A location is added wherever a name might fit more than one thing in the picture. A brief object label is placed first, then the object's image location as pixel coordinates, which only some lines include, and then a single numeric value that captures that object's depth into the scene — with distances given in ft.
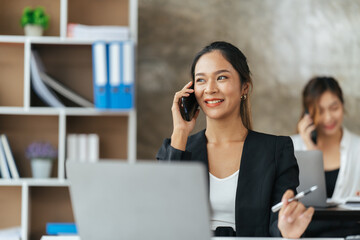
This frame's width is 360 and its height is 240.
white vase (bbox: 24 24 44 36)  11.57
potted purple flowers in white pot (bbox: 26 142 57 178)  11.51
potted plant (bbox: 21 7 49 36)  11.53
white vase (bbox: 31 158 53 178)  11.51
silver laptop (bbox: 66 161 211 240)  3.40
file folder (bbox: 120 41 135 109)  11.18
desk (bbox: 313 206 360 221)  8.13
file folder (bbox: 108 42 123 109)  11.17
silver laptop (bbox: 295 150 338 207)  8.75
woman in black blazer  6.02
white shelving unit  12.07
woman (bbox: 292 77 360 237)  11.44
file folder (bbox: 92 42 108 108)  11.15
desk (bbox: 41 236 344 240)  4.86
